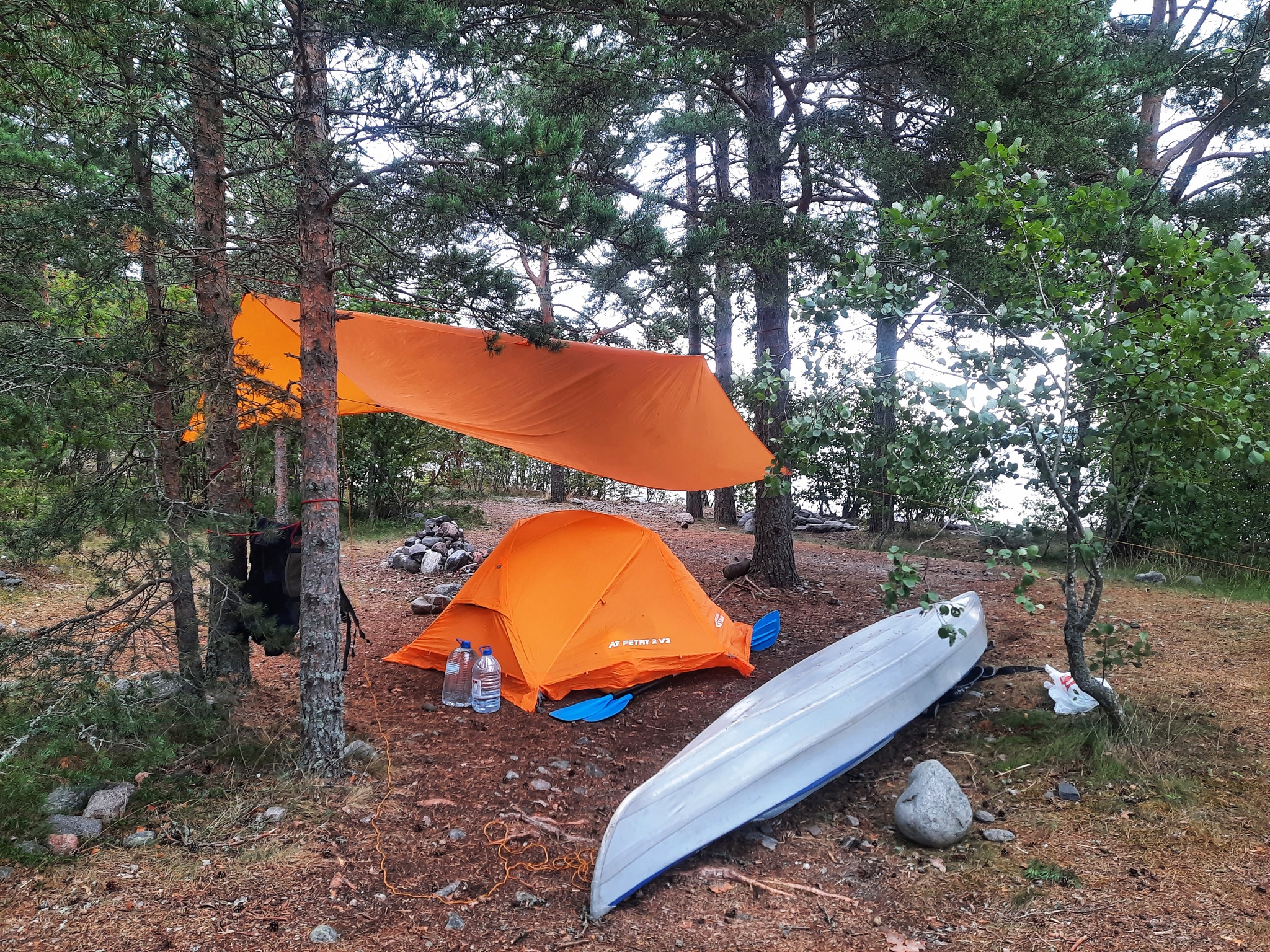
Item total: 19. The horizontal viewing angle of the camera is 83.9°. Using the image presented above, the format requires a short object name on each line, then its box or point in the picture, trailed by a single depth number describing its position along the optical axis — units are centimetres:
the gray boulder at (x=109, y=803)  271
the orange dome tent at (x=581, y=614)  448
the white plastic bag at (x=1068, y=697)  357
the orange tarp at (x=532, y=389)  448
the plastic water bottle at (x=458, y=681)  439
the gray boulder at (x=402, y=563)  801
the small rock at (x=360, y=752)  345
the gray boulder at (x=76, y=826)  259
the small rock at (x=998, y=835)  280
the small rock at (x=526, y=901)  256
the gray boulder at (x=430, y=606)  624
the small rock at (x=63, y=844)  249
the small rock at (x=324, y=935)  226
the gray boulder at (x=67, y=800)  269
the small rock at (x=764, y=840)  297
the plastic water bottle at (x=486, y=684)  427
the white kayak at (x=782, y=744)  262
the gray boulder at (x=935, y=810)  281
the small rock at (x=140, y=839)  261
